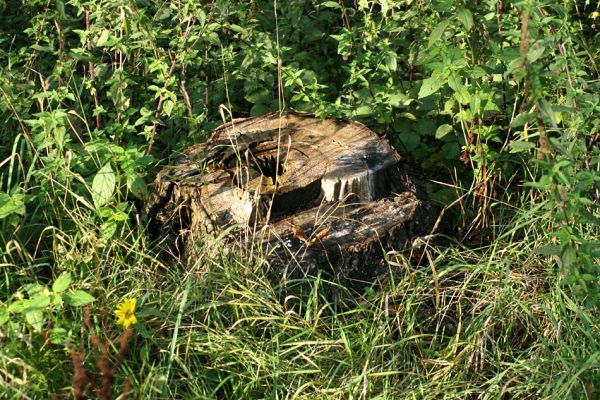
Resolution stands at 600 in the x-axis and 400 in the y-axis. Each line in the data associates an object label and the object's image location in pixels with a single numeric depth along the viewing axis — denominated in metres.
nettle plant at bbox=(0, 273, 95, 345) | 2.84
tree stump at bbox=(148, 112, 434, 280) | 3.53
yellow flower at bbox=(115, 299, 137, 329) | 2.92
